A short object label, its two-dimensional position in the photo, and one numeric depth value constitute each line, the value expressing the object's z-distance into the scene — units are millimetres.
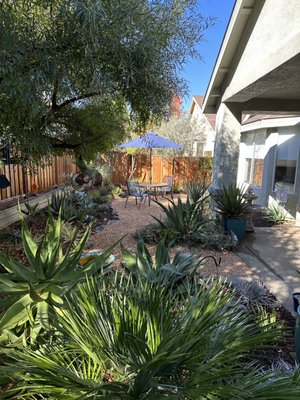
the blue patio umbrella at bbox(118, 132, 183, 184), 10320
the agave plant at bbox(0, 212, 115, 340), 2170
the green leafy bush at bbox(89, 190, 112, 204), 10898
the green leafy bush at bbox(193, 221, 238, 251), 5844
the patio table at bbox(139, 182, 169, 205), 11320
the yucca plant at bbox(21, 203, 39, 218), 6785
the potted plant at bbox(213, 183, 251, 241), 6562
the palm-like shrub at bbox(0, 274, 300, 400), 1446
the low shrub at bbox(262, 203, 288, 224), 8641
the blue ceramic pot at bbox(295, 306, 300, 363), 2541
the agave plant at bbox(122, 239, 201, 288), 2859
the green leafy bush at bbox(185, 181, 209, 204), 6938
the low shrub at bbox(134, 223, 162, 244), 6242
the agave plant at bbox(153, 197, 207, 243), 6031
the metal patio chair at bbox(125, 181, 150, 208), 10516
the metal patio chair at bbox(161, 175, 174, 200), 12428
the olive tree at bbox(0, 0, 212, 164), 2904
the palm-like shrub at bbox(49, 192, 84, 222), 6816
